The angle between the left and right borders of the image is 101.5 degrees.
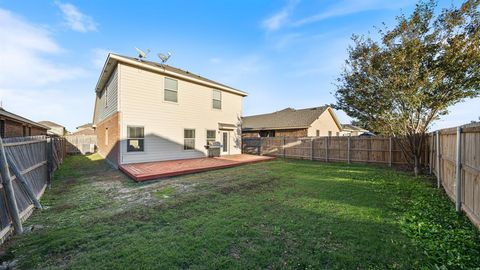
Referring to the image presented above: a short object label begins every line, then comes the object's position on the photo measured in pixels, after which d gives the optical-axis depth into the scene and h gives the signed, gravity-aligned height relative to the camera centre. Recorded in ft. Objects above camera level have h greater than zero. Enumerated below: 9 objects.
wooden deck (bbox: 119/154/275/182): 25.81 -5.27
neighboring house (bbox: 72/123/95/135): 103.09 +1.22
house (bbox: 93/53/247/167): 32.19 +4.08
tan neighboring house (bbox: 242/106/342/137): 63.62 +3.96
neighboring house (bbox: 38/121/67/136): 114.73 +2.53
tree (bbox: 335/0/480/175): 26.08 +9.92
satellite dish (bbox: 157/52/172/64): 41.94 +16.61
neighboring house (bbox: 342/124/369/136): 96.52 +2.61
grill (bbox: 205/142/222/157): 44.41 -3.21
